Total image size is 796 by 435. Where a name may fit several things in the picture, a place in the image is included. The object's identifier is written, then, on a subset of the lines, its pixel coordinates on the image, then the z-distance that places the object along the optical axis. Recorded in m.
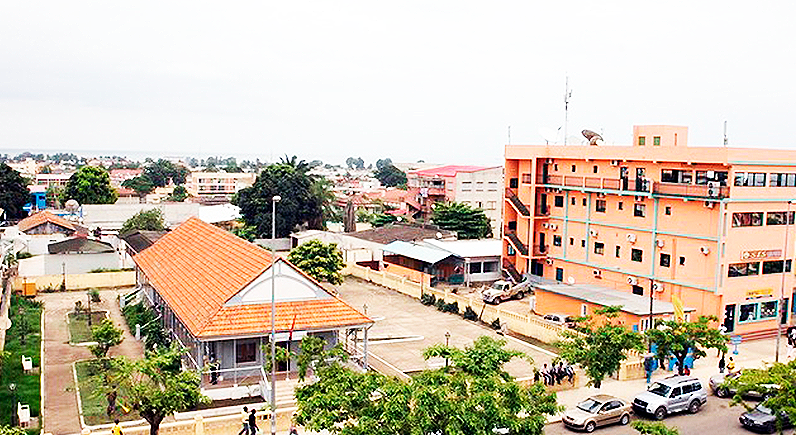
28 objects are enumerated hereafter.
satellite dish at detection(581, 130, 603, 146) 53.56
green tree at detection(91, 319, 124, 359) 29.80
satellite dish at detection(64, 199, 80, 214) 88.69
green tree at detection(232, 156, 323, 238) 74.62
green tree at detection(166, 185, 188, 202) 129.00
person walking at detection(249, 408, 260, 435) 23.47
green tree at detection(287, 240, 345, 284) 49.28
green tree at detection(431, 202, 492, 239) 74.50
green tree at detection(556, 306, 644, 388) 26.94
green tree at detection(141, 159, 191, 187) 172.75
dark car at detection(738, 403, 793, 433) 25.69
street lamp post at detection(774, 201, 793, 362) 35.79
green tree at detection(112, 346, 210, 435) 21.61
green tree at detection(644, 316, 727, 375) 29.30
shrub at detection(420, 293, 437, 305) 48.41
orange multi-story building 40.44
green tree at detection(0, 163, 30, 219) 88.12
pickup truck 48.88
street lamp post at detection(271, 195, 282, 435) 21.66
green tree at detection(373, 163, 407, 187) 185.00
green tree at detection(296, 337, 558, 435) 17.00
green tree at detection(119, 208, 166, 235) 73.12
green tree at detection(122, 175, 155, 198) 139.38
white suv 27.11
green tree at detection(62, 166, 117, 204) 97.88
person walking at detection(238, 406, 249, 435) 23.91
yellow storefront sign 41.22
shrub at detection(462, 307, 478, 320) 44.34
